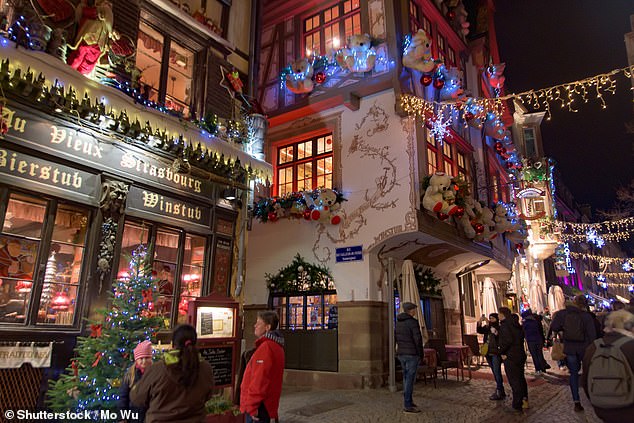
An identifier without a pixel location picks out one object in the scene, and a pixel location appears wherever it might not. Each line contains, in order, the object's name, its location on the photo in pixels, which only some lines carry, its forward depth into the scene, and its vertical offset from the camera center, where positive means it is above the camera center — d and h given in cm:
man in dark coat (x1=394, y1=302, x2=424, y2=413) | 819 -42
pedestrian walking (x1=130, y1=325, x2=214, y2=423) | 334 -47
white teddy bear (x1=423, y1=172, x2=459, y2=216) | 1180 +332
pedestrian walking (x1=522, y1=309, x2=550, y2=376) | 1199 -32
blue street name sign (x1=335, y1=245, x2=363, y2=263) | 1247 +191
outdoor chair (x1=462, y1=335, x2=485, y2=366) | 1356 -58
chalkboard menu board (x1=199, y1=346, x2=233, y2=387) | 730 -62
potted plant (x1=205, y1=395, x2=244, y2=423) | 649 -127
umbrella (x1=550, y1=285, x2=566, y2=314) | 2008 +118
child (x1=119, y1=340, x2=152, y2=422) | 466 -52
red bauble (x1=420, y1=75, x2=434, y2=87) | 1307 +687
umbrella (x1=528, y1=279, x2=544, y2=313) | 2205 +130
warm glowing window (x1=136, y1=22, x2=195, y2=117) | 903 +511
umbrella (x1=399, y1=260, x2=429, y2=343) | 1206 +97
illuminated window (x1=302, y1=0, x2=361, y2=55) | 1459 +960
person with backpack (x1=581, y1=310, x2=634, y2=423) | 402 -45
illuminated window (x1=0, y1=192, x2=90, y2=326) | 642 +92
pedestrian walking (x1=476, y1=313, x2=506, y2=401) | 919 -70
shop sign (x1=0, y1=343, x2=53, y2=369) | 599 -44
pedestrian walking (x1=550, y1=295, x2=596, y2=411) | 787 -14
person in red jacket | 445 -56
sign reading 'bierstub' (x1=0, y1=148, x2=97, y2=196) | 640 +220
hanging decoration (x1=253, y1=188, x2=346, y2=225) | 1297 +341
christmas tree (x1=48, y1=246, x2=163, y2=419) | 581 -33
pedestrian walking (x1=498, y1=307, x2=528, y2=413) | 812 -59
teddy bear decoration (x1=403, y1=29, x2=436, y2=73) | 1252 +730
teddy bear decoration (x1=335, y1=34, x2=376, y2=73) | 1284 +749
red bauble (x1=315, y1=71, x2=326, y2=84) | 1388 +736
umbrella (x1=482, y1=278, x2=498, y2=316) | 1848 +105
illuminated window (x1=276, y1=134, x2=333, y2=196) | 1433 +505
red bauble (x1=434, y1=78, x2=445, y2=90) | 1350 +702
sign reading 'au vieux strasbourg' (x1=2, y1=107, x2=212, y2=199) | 658 +275
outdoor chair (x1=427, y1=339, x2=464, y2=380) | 1184 -73
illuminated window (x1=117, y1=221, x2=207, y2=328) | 815 +114
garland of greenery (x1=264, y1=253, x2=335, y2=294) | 1317 +130
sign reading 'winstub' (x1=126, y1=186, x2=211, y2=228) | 802 +213
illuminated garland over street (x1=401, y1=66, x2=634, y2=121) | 811 +550
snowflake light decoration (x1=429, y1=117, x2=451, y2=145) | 1351 +576
